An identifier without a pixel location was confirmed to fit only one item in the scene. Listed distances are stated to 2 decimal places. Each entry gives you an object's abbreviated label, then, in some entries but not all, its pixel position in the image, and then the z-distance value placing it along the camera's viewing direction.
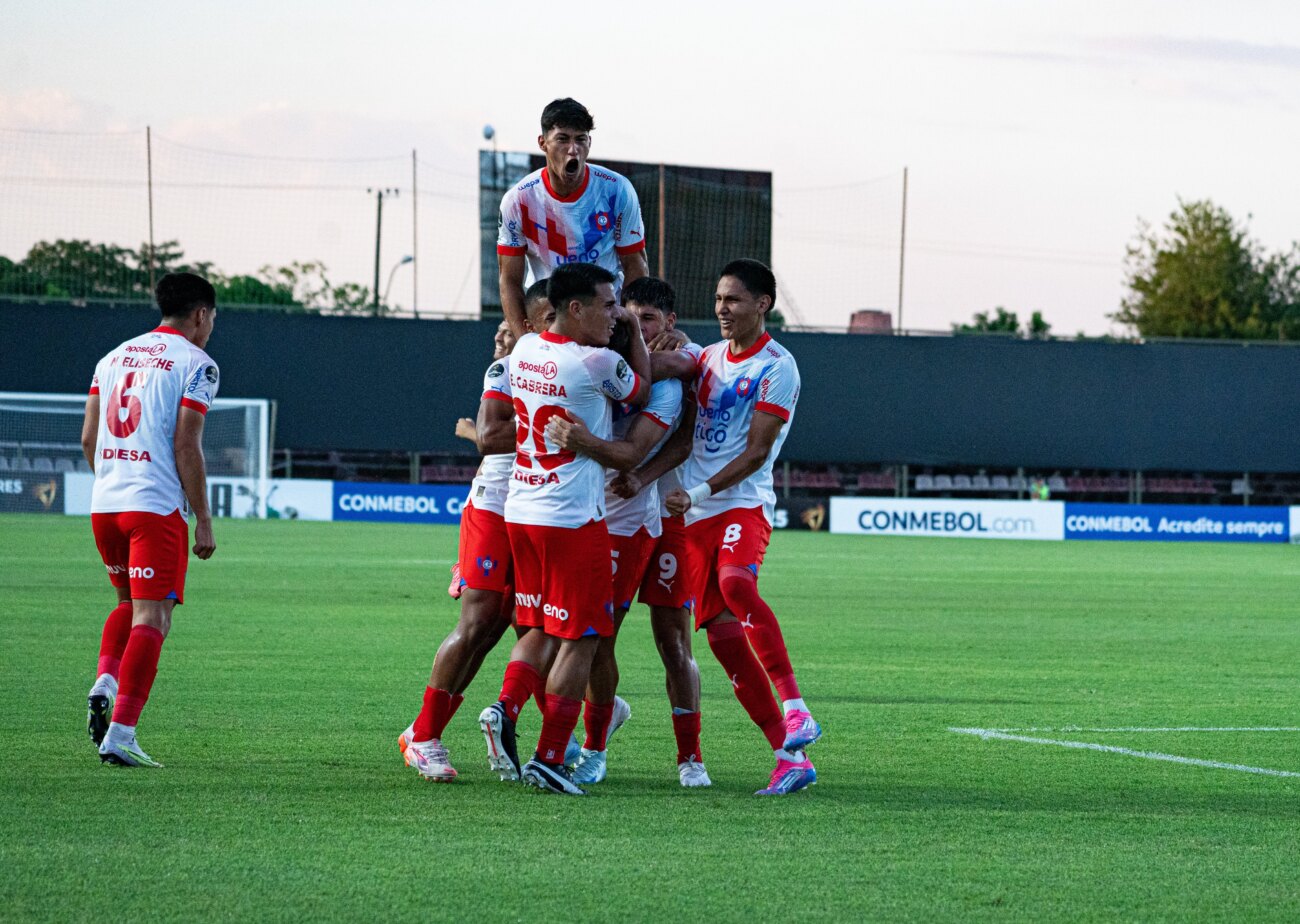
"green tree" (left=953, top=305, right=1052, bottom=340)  183.25
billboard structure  87.12
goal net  76.19
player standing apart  14.39
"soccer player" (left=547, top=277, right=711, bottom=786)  13.77
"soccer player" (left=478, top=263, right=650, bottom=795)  13.16
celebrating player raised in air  14.69
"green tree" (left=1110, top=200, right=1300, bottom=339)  156.50
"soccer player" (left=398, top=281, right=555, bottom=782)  13.95
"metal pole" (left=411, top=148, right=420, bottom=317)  95.00
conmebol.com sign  81.06
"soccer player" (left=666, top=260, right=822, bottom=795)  13.95
